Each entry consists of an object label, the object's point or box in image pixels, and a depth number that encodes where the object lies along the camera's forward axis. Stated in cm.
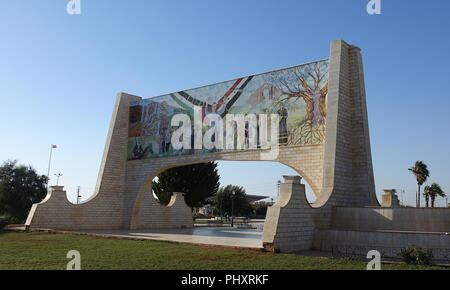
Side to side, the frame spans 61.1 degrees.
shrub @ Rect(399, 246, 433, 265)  1038
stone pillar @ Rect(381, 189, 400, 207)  1892
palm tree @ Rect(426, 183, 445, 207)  4519
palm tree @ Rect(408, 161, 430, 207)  4056
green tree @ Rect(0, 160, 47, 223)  2989
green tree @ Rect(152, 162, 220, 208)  3669
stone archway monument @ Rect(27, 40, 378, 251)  1664
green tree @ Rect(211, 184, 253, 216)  5162
